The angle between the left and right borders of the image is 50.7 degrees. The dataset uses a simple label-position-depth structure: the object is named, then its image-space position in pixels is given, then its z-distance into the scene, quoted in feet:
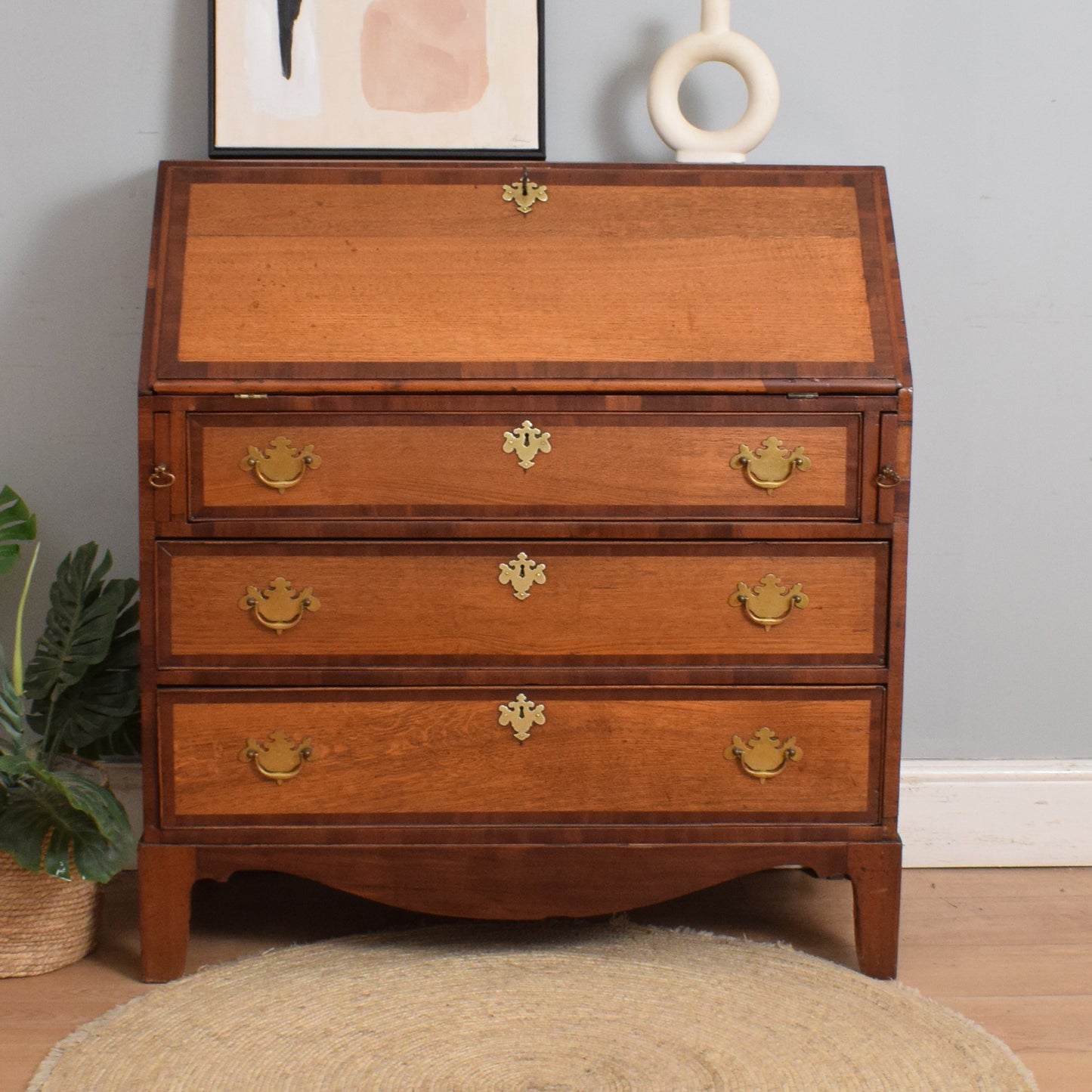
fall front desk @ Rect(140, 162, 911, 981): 5.77
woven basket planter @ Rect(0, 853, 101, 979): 6.13
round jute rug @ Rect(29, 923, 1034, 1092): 5.20
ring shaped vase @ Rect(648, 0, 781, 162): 6.80
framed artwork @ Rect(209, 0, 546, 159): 7.11
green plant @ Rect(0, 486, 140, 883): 5.85
